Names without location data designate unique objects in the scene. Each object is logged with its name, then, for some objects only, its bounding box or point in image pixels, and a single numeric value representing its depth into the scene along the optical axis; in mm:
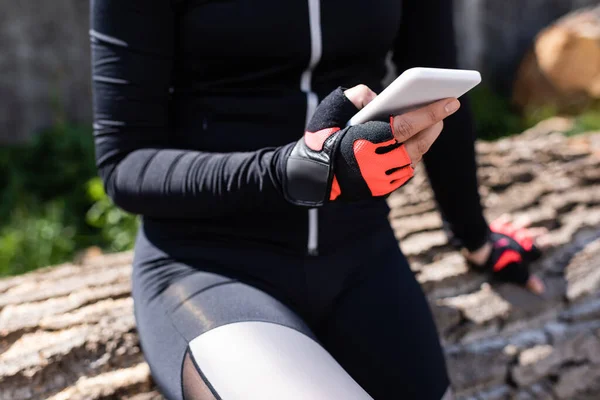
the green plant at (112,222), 3205
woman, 1095
